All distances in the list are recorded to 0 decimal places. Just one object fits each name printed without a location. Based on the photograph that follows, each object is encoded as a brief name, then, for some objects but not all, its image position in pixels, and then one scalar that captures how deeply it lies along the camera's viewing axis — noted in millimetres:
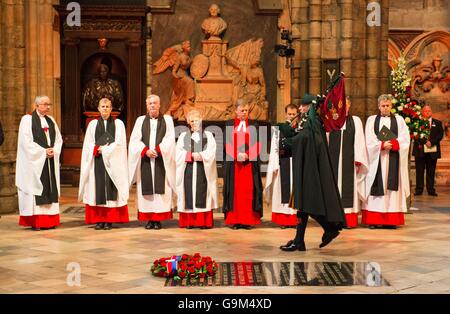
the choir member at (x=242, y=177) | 10500
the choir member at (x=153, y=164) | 10531
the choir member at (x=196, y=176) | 10500
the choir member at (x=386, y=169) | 10562
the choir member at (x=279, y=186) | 10398
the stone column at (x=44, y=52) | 14828
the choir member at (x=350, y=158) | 10695
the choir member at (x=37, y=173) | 10391
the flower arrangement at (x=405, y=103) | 12219
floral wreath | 7164
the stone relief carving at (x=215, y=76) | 15945
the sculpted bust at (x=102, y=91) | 16047
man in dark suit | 14961
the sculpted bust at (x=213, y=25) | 15914
